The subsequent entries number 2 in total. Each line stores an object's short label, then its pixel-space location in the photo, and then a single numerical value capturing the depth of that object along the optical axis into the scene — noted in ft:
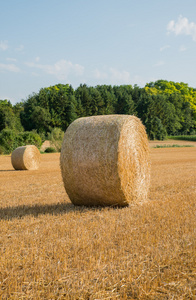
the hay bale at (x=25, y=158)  59.82
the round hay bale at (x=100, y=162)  22.97
